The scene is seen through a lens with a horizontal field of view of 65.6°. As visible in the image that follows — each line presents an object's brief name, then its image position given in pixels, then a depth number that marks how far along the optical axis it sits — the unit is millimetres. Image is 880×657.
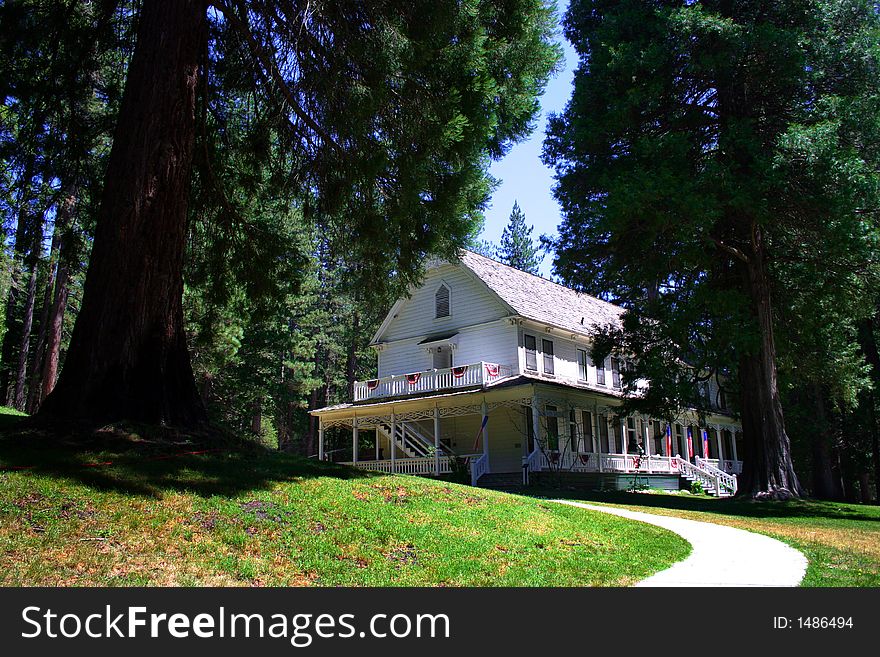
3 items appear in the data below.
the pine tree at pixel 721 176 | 16625
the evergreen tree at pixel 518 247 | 55031
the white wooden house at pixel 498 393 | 25406
